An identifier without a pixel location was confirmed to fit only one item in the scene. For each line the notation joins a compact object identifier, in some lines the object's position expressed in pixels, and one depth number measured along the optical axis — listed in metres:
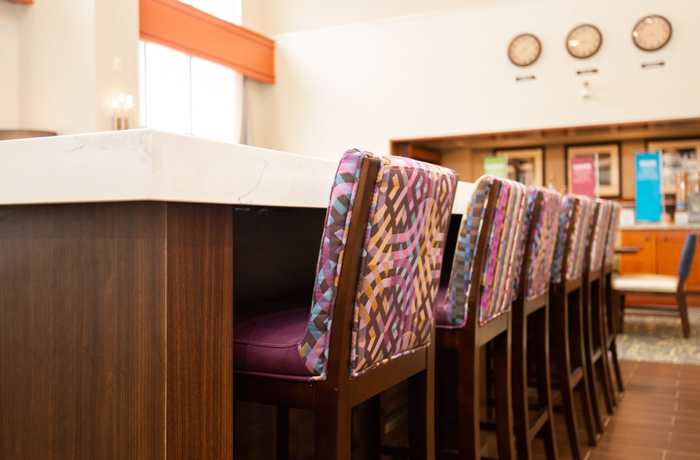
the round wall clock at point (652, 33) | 6.21
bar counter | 0.74
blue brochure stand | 7.72
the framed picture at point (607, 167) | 8.05
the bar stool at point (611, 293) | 3.35
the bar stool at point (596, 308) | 2.77
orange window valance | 6.49
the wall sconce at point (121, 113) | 5.52
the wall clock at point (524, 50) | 6.75
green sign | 8.64
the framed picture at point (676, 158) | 7.54
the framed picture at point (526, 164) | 8.52
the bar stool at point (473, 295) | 1.46
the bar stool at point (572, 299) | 2.30
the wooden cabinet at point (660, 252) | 6.69
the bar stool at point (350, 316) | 0.91
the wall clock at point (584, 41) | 6.49
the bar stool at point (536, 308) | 1.89
